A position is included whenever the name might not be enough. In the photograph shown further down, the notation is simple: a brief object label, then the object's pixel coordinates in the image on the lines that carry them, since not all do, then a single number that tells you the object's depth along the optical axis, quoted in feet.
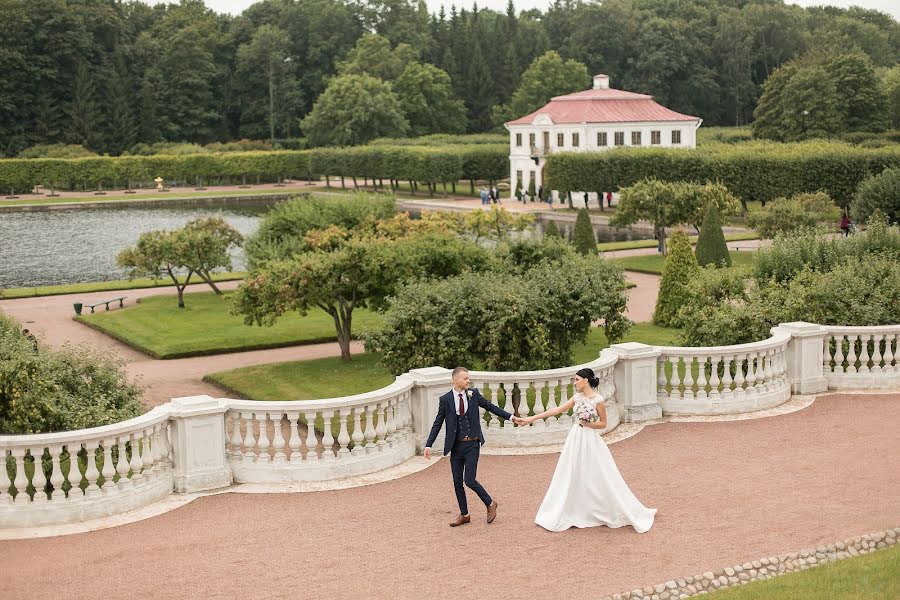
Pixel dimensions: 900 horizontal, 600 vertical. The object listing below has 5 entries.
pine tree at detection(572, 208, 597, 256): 141.12
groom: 42.98
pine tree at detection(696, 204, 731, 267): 133.49
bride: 41.70
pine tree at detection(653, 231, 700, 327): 103.40
